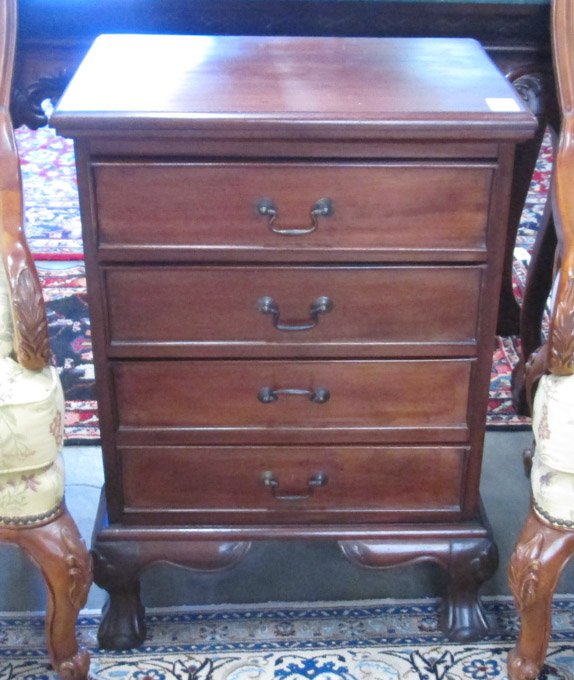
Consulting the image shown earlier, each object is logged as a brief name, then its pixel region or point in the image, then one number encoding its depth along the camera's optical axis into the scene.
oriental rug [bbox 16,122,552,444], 1.75
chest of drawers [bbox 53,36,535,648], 1.00
